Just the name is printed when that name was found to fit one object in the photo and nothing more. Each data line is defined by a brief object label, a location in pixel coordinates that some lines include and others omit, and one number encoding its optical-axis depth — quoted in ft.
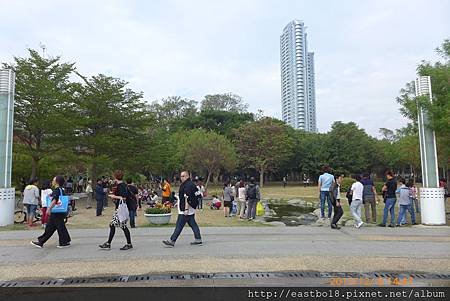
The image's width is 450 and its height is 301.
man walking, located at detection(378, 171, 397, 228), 39.34
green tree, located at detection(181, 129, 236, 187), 126.21
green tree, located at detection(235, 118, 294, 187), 159.74
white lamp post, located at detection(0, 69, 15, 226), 40.22
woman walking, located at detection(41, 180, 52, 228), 35.69
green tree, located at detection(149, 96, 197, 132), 196.34
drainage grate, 18.75
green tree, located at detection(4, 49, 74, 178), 65.10
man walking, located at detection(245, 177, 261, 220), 45.60
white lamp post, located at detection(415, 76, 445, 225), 39.96
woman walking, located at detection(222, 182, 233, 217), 51.89
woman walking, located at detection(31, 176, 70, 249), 27.73
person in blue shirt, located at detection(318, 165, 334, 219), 39.04
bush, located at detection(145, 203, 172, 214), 40.42
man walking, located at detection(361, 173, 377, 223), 41.16
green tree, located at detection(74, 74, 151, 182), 76.54
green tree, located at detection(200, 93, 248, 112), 215.31
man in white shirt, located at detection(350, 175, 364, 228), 37.45
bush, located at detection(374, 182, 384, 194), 105.44
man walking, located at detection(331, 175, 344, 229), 36.88
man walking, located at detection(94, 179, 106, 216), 52.37
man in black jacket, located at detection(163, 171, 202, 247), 27.22
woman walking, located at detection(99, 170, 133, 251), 26.01
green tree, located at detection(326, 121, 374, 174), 170.91
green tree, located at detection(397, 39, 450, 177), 40.53
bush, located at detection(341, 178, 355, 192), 109.91
